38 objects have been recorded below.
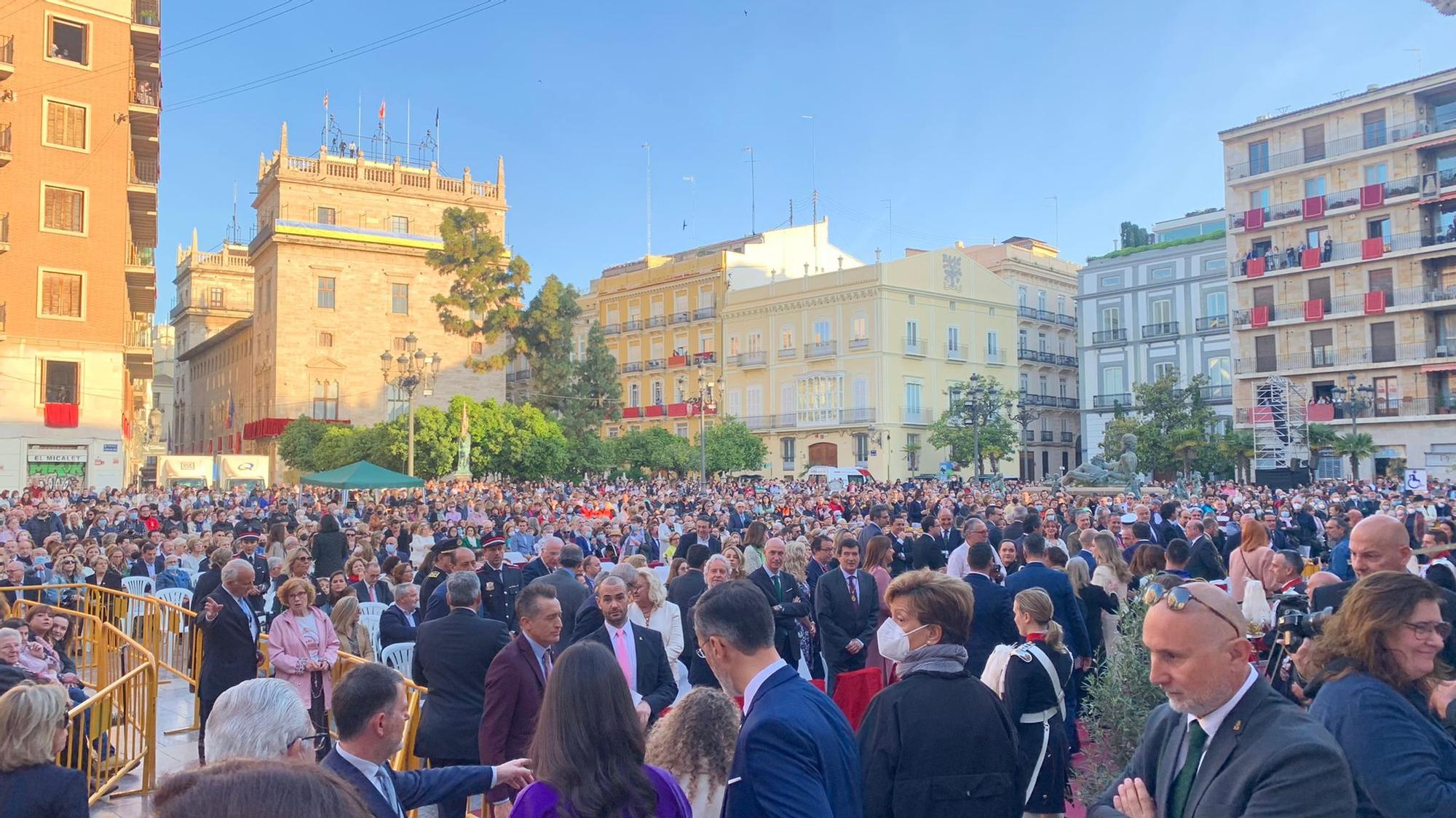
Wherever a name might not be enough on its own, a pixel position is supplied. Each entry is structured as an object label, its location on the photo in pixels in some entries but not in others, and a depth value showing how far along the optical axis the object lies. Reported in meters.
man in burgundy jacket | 4.62
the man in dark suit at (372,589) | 9.59
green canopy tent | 23.02
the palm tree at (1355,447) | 38.41
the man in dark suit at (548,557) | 9.25
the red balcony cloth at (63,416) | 32.66
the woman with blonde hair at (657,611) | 6.54
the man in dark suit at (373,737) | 3.23
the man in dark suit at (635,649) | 5.33
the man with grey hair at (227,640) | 7.01
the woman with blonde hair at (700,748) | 3.10
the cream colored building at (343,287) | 52.28
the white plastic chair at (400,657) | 7.70
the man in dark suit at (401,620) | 7.97
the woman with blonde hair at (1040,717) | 5.07
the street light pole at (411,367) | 24.22
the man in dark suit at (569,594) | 7.16
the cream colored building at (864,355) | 51.53
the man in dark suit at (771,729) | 2.75
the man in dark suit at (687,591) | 7.46
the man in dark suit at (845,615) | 7.54
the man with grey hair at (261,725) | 2.92
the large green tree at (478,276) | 45.56
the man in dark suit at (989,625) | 6.71
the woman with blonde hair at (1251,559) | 7.55
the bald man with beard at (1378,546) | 4.66
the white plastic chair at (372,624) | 9.27
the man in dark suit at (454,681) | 5.27
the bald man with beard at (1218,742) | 2.09
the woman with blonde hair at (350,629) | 7.72
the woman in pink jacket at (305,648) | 6.57
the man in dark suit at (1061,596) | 6.92
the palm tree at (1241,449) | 42.03
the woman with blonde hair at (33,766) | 3.54
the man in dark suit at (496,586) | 8.29
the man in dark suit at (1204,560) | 9.81
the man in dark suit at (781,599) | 7.28
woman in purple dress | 2.65
